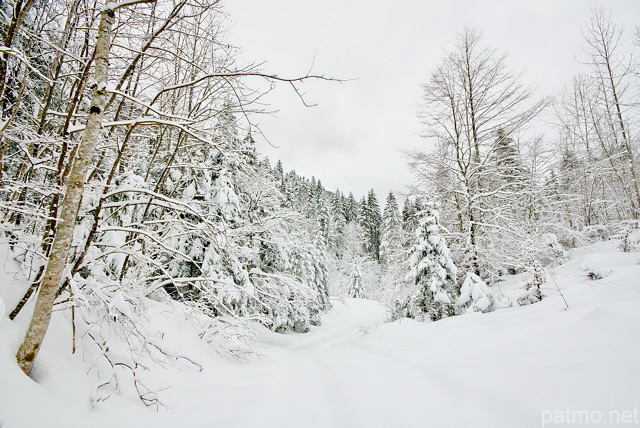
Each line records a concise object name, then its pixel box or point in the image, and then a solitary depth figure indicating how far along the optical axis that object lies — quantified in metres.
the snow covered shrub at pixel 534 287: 4.65
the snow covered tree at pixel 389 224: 39.97
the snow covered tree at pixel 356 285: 34.00
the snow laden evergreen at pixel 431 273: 8.36
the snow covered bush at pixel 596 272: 4.36
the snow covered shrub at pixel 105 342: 2.04
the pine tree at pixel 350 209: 62.44
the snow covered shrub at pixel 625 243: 6.34
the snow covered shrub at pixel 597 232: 11.39
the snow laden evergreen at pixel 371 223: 49.84
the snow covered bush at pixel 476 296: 6.00
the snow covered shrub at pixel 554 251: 9.72
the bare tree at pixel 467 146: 8.36
